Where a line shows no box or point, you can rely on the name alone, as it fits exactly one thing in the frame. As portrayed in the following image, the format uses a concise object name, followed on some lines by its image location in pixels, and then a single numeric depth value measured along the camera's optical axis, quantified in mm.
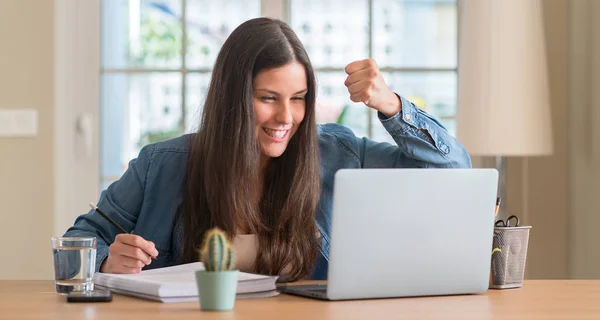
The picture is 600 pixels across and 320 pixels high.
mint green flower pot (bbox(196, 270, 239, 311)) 2248
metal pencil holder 2611
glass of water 2449
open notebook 2366
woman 2922
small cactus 2234
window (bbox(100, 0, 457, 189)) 4455
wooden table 2244
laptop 2349
